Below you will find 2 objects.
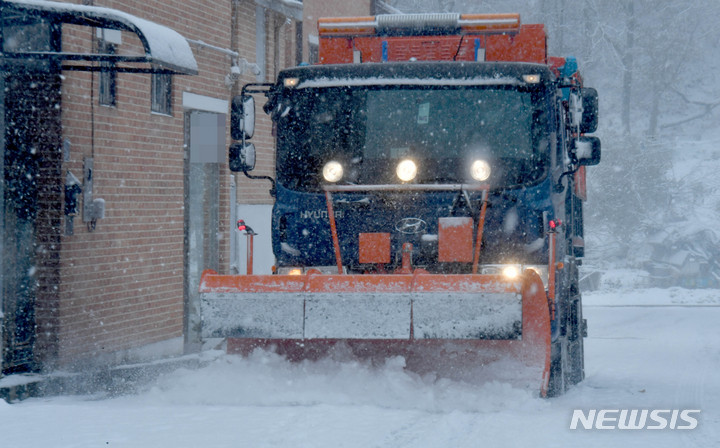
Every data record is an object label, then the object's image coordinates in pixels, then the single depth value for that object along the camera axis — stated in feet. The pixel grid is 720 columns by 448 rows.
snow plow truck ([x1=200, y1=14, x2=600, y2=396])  44.24
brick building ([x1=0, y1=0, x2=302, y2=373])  63.21
